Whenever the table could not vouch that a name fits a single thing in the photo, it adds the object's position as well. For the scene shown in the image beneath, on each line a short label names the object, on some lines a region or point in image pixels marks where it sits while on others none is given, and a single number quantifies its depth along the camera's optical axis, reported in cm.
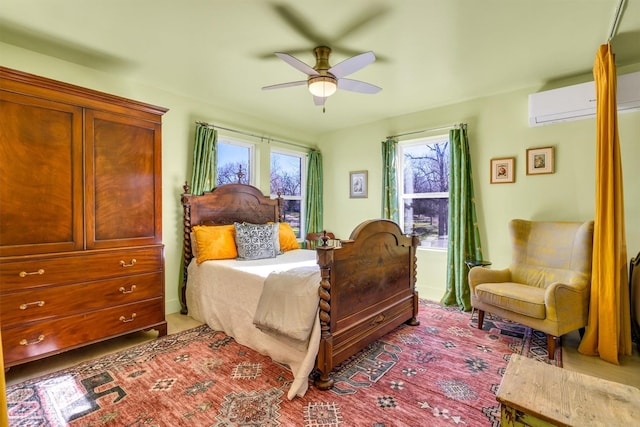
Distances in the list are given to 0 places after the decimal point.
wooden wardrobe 206
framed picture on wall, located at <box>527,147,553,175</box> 318
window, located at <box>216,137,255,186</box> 399
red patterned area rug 171
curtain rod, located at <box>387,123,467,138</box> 369
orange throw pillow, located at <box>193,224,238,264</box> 319
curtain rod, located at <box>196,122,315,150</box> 371
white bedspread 201
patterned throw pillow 329
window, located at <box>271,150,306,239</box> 473
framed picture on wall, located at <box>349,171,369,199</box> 468
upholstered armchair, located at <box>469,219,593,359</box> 241
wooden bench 106
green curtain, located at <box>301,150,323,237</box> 498
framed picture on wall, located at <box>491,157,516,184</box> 341
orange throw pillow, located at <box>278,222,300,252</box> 390
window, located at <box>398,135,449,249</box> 403
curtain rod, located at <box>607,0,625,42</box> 197
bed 200
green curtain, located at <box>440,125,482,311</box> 358
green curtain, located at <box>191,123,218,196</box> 355
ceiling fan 219
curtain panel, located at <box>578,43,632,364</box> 232
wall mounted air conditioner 258
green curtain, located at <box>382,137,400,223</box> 425
